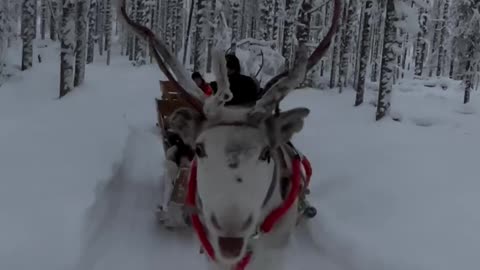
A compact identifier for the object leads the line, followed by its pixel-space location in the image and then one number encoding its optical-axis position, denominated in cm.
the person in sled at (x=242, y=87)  527
